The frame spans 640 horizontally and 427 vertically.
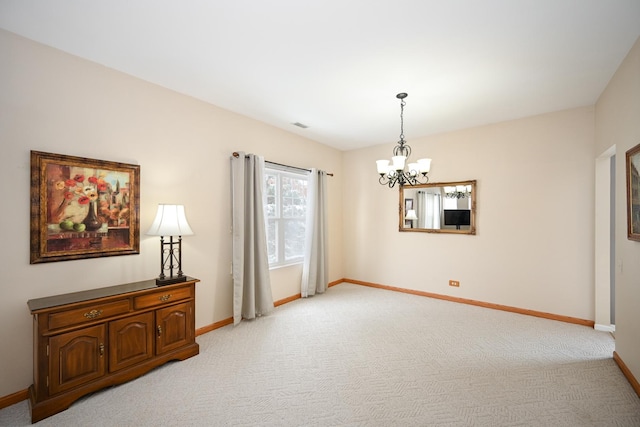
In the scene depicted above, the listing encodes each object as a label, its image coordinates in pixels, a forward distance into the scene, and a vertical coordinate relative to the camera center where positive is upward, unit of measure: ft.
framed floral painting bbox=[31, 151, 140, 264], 7.47 +0.18
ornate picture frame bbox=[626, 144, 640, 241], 7.19 +0.58
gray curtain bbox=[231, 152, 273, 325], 11.91 -1.17
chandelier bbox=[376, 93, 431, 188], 9.95 +1.73
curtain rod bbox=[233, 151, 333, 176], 12.04 +2.51
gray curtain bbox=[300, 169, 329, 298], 15.93 -1.40
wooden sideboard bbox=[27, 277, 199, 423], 6.61 -3.26
